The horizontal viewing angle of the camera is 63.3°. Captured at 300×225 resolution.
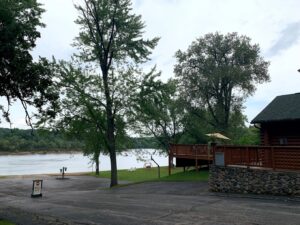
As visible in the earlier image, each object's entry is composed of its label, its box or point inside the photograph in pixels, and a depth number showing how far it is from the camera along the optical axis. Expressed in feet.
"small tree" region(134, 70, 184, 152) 73.74
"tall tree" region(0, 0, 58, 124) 34.63
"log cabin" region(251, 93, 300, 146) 51.51
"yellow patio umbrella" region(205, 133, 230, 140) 66.36
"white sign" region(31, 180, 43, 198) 57.84
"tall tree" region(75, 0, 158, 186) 75.43
